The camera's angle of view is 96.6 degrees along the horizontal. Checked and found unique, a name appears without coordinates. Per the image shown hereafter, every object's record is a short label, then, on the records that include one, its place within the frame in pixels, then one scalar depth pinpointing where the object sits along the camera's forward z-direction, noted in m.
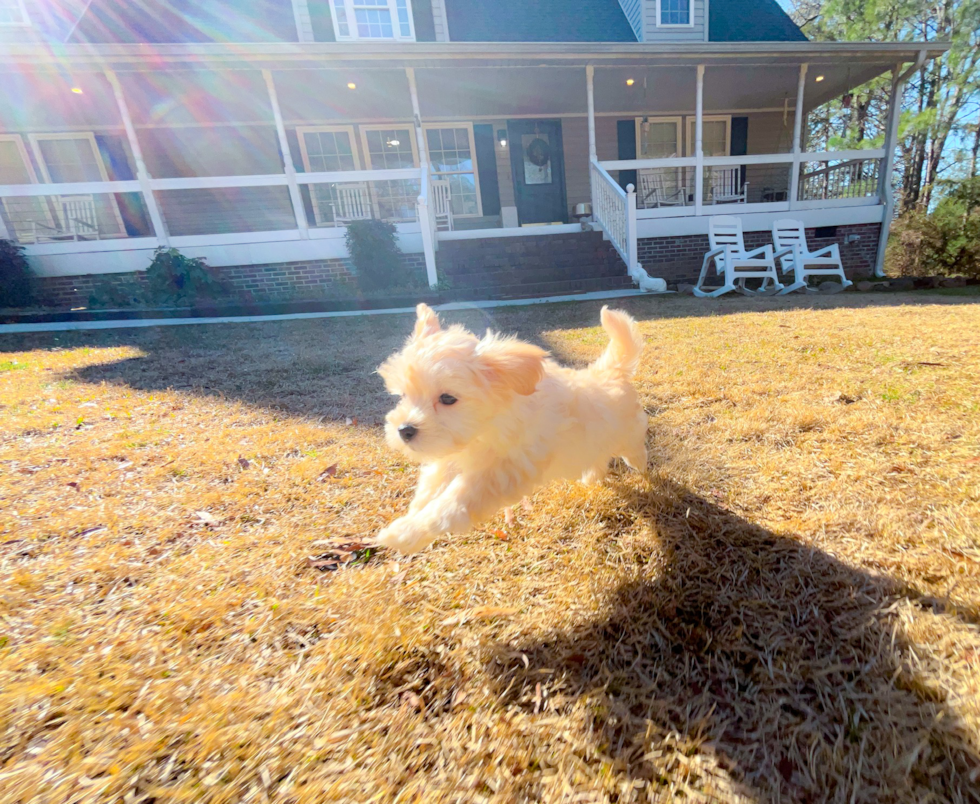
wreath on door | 13.53
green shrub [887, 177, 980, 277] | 11.13
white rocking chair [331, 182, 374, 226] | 11.80
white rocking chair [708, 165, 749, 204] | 12.82
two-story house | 9.73
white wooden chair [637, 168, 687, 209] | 12.98
